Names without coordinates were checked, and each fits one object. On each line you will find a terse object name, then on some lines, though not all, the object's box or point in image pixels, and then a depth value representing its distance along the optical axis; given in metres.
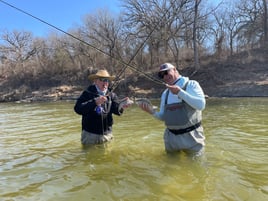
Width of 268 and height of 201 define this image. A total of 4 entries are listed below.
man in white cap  3.16
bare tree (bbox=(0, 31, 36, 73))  35.19
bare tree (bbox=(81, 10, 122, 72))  27.15
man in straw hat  3.83
